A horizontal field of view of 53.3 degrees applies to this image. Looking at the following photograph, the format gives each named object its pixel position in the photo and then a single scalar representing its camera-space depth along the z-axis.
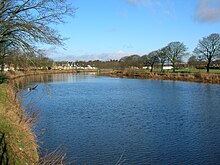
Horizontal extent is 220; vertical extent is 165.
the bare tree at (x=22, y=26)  9.42
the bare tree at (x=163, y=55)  51.34
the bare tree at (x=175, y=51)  49.59
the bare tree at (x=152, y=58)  55.99
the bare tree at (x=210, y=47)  41.47
